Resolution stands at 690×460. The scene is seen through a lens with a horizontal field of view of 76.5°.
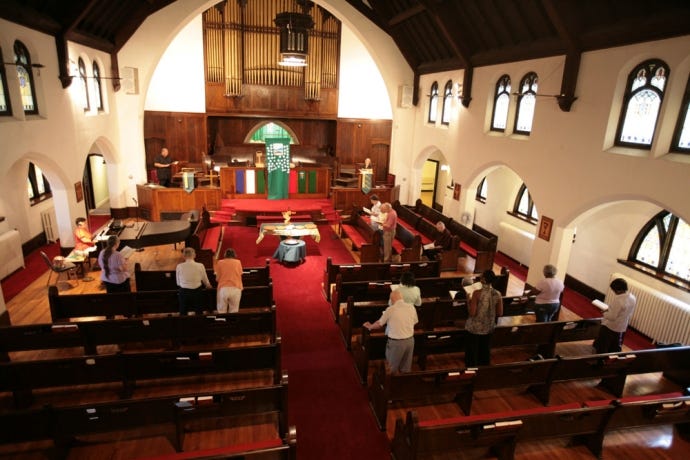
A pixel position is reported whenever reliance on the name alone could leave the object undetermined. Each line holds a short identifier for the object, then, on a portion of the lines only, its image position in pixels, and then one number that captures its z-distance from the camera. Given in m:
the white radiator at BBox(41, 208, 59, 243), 11.39
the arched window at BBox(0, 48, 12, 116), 7.68
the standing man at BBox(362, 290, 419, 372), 5.19
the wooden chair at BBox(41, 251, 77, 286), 8.38
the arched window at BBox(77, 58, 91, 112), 10.84
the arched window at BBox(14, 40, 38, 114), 8.15
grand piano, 9.56
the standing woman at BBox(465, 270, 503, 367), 5.40
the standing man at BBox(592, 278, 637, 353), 5.70
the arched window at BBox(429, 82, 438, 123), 14.17
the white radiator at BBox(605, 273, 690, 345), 7.15
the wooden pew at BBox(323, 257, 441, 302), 8.20
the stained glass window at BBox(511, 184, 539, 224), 11.69
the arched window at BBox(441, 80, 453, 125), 13.16
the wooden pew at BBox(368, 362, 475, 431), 4.86
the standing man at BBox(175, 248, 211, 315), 6.30
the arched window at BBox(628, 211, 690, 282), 7.70
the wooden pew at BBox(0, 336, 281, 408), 4.82
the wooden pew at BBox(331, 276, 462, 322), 7.39
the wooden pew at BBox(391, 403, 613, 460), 3.99
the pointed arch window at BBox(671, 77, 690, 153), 6.38
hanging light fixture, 10.88
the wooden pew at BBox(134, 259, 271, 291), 7.49
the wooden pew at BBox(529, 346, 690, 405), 5.28
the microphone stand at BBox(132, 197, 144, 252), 14.07
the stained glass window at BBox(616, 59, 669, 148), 6.73
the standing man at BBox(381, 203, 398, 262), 9.90
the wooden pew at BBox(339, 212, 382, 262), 10.07
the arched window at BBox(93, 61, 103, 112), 12.00
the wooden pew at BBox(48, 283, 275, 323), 6.41
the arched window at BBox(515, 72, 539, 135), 9.49
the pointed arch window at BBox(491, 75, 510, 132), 10.48
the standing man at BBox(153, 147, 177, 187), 13.90
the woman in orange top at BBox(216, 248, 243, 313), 6.39
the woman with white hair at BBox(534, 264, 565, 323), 6.55
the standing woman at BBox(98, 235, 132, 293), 6.85
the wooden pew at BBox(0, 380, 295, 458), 3.88
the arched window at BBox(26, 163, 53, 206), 11.20
